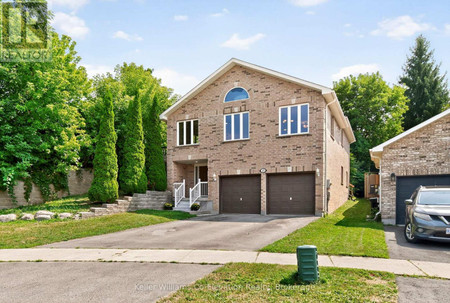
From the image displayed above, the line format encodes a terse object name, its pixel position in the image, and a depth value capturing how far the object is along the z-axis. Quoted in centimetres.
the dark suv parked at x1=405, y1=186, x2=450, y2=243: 855
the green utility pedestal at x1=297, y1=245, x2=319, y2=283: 525
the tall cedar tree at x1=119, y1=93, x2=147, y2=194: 1750
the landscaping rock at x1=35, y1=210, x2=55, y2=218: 1355
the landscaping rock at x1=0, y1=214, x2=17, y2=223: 1314
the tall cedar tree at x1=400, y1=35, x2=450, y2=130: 3512
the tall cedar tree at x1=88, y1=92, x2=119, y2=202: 1561
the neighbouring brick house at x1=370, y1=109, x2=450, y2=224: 1225
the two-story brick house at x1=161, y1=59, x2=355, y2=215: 1561
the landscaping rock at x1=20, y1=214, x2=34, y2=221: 1341
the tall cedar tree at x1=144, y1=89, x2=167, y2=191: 1941
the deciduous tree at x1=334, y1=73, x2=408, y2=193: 3212
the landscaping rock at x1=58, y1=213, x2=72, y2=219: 1368
